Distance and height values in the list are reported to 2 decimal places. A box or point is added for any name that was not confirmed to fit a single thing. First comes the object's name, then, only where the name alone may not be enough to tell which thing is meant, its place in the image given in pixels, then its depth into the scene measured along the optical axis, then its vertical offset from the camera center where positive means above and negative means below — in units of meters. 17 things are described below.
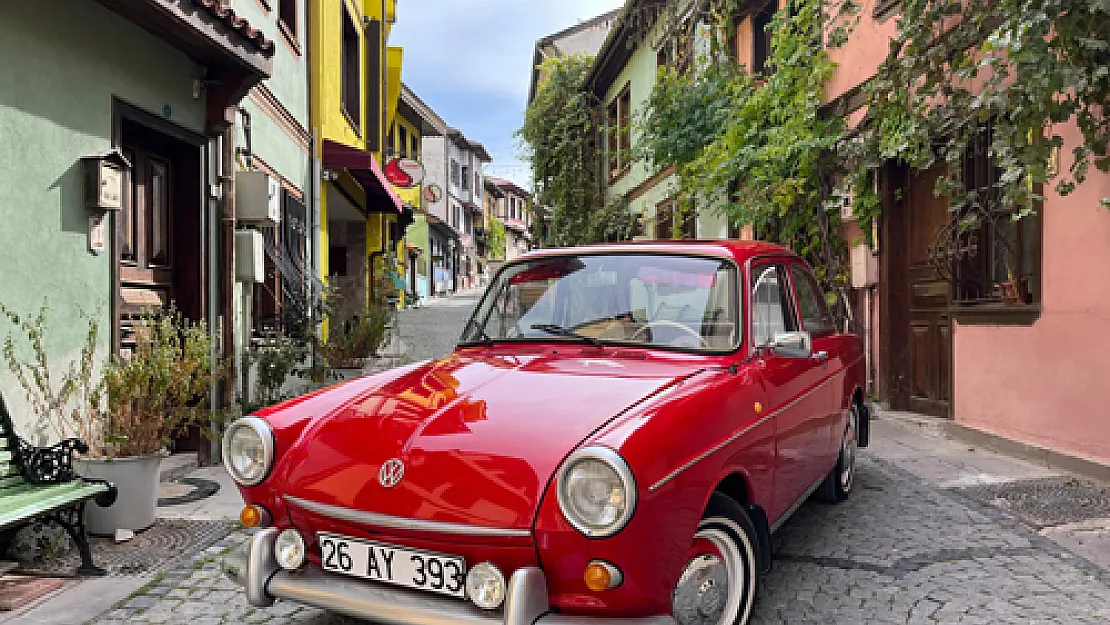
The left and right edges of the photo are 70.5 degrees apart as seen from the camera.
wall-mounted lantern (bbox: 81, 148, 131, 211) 4.62 +0.84
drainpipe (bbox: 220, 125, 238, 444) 6.36 +0.56
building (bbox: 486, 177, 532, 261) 73.58 +10.15
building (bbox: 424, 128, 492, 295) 44.50 +7.16
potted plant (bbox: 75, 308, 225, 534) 4.26 -0.57
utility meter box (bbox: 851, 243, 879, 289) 8.62 +0.50
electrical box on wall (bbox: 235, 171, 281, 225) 6.46 +1.03
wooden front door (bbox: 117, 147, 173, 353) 5.58 +0.60
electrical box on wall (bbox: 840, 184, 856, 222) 8.59 +1.21
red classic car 2.33 -0.49
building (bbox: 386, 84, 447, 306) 29.49 +5.70
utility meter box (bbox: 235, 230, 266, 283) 6.49 +0.56
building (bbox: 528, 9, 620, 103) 27.53 +9.98
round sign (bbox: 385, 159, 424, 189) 14.98 +2.79
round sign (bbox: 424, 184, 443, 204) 34.88 +5.56
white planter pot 4.21 -0.94
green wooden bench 3.53 -0.77
